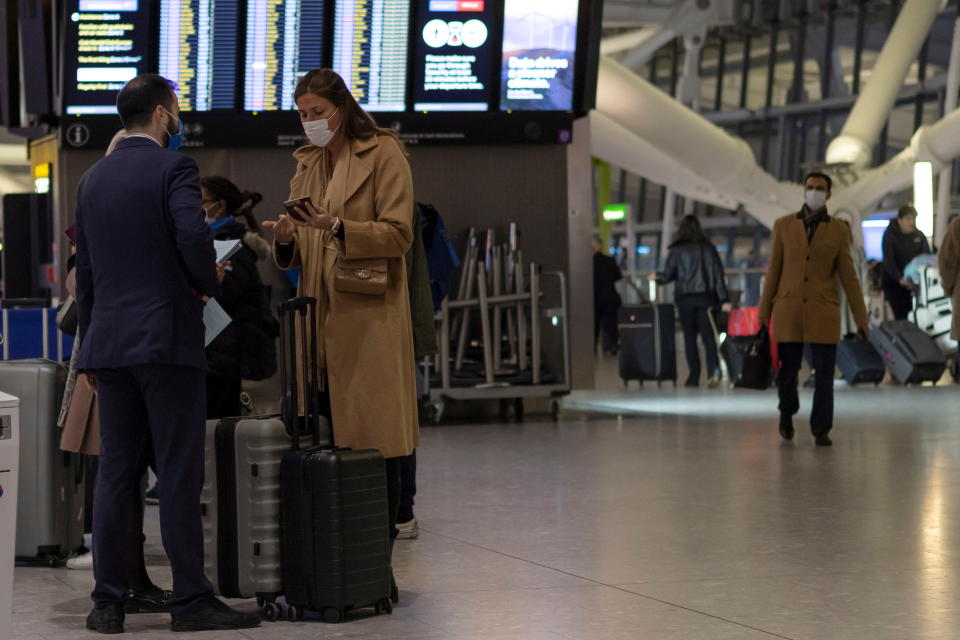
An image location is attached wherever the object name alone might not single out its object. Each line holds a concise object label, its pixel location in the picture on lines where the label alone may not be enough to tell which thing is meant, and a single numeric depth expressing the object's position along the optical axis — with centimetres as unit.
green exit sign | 3303
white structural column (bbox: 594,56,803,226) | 1928
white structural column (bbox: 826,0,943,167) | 2369
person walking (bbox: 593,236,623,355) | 2225
